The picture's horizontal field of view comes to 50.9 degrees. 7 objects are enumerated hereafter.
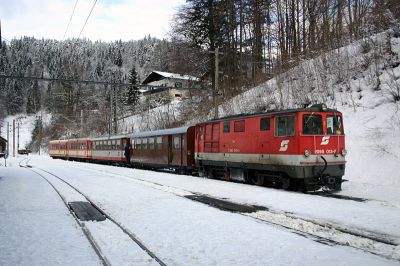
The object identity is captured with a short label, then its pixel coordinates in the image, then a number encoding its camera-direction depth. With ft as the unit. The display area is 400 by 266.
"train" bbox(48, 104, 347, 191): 48.78
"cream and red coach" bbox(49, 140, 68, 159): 198.14
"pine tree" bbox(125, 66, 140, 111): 258.57
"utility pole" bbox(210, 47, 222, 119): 89.27
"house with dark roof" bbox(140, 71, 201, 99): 233.74
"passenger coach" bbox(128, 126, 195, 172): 80.59
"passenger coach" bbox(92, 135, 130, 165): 117.39
